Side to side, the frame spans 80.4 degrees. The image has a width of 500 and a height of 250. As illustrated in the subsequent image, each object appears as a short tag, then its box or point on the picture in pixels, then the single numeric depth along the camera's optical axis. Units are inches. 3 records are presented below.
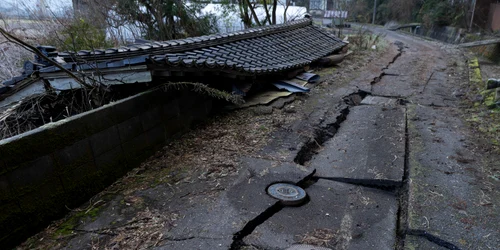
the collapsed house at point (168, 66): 167.8
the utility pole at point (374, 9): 1252.9
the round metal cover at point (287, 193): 131.1
